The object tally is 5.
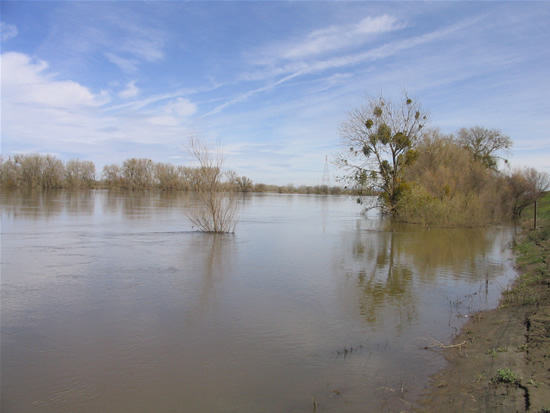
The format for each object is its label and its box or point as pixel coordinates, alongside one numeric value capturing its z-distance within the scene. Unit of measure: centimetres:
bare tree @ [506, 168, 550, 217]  2892
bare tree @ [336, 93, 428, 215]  2381
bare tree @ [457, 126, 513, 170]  3783
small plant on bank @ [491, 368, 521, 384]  389
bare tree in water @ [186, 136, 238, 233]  1617
